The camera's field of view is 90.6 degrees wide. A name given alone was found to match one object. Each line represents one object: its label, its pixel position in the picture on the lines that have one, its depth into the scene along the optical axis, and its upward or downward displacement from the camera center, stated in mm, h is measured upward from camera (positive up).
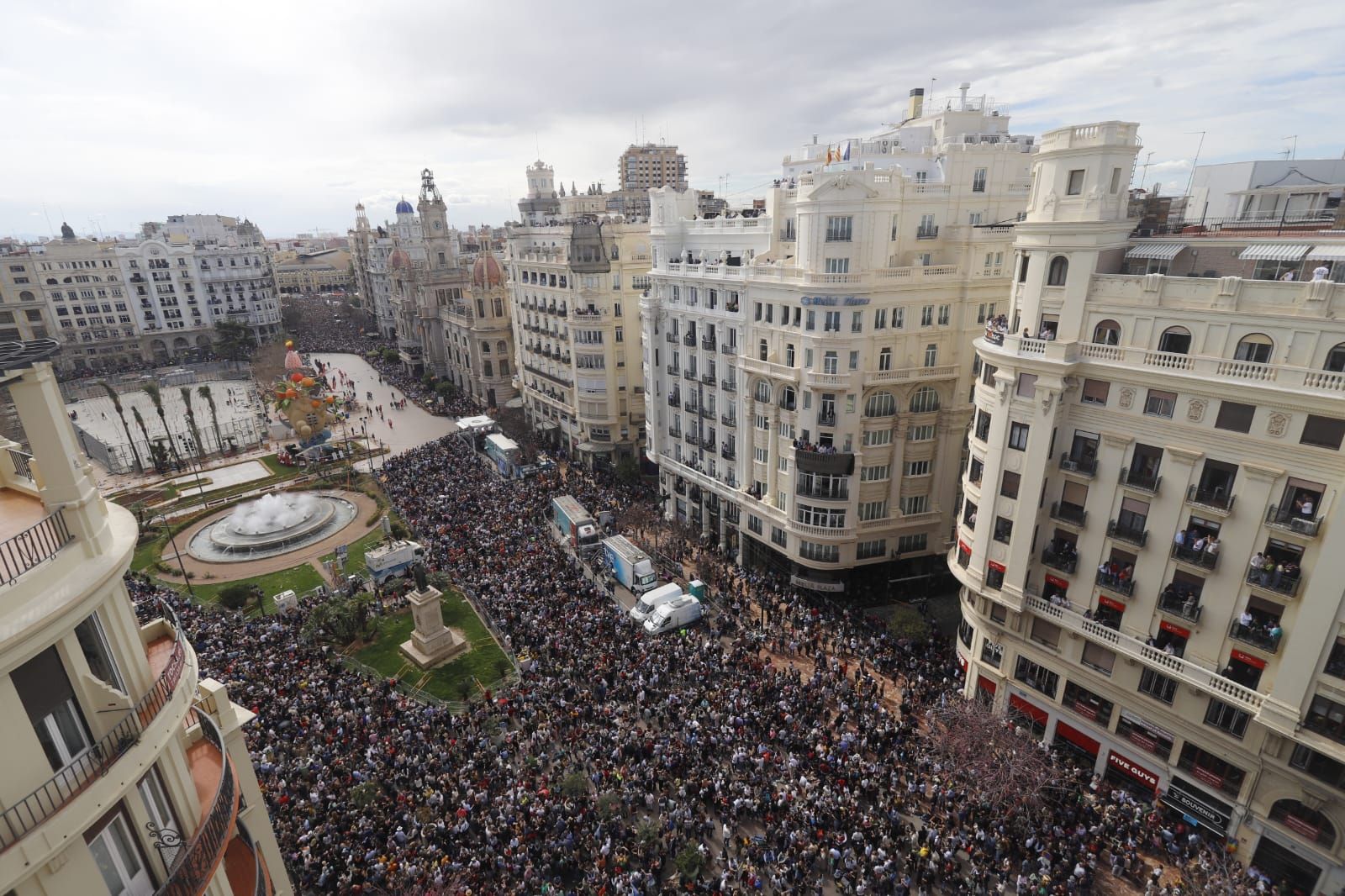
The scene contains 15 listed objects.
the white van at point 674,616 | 39875 -22538
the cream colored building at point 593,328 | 62938 -9570
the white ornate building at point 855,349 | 39062 -7652
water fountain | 54281 -23923
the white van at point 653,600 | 40875 -22091
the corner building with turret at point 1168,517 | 22547 -11289
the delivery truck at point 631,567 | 44469 -21939
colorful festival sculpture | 79812 -20126
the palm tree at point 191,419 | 71750 -19558
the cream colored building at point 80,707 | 9945 -7612
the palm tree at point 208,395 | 75438 -17464
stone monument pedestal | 38812 -22729
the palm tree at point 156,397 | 71700 -16528
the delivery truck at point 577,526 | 50312 -21795
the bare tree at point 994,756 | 25953 -20976
